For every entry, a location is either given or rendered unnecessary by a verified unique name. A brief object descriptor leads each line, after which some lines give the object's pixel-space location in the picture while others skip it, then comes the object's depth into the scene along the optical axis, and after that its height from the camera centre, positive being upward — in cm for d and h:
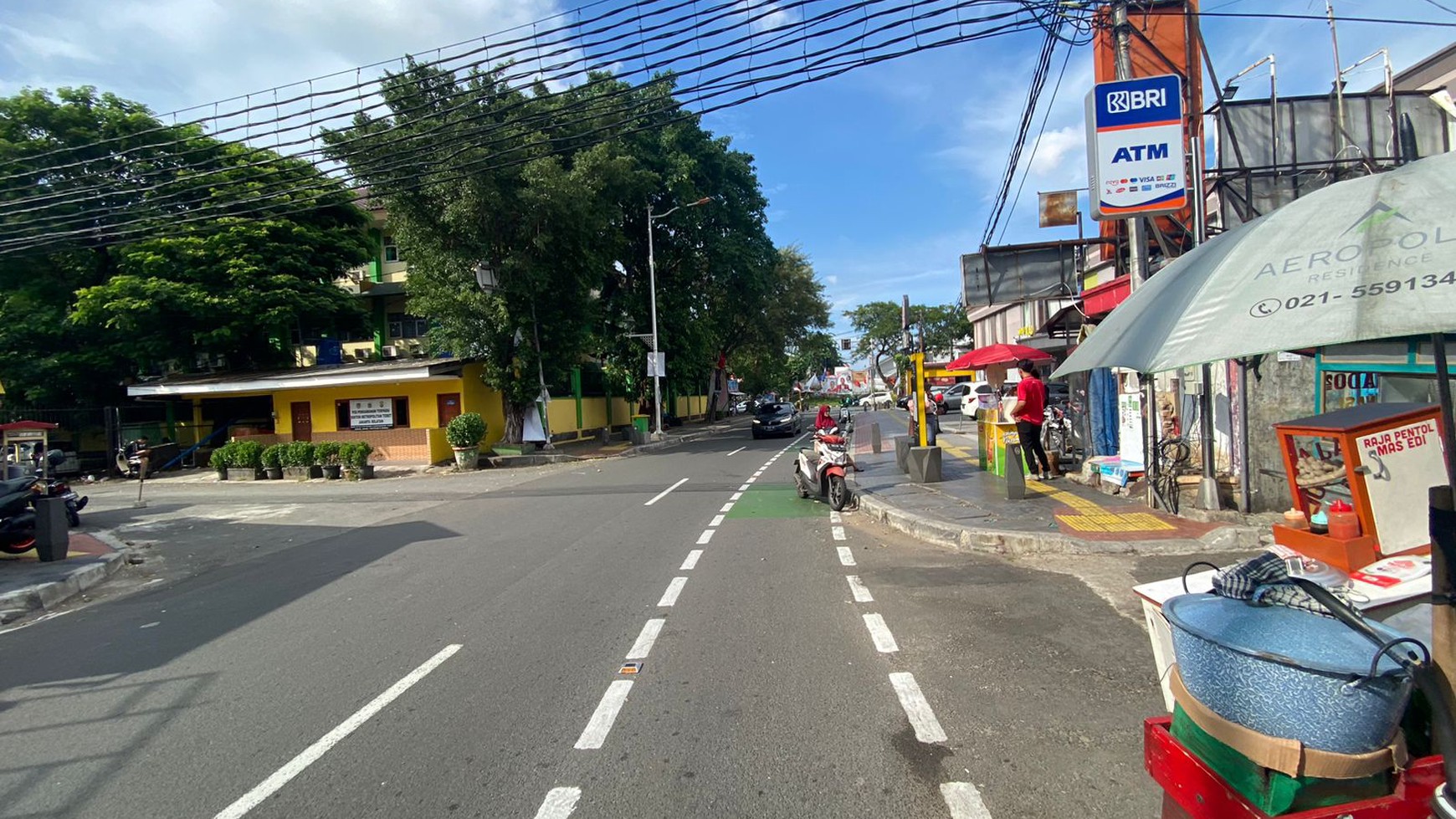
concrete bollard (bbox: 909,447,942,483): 1264 -124
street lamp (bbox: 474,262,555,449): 2253 +417
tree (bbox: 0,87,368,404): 2523 +560
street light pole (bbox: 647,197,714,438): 2820 +171
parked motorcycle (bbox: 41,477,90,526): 1284 -111
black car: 2909 -79
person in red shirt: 1134 -42
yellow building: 2433 +72
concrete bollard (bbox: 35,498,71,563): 980 -121
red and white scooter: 1158 -116
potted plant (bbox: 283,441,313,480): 2205 -102
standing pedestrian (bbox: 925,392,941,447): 1447 -72
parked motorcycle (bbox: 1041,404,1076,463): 1409 -103
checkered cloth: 231 -69
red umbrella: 1316 +58
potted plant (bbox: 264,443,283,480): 2239 -102
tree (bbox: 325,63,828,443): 2122 +596
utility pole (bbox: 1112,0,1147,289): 927 +199
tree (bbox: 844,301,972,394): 7262 +651
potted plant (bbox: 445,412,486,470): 2244 -62
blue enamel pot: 202 -86
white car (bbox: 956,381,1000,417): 3050 -32
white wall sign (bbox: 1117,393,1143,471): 1055 -72
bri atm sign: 880 +283
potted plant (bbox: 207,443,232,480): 2284 -96
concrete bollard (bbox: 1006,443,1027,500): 1039 -129
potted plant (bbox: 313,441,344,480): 2172 -100
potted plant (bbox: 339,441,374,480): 2131 -107
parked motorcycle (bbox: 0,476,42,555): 995 -103
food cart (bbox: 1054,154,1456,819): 208 +14
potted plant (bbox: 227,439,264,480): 2252 -94
